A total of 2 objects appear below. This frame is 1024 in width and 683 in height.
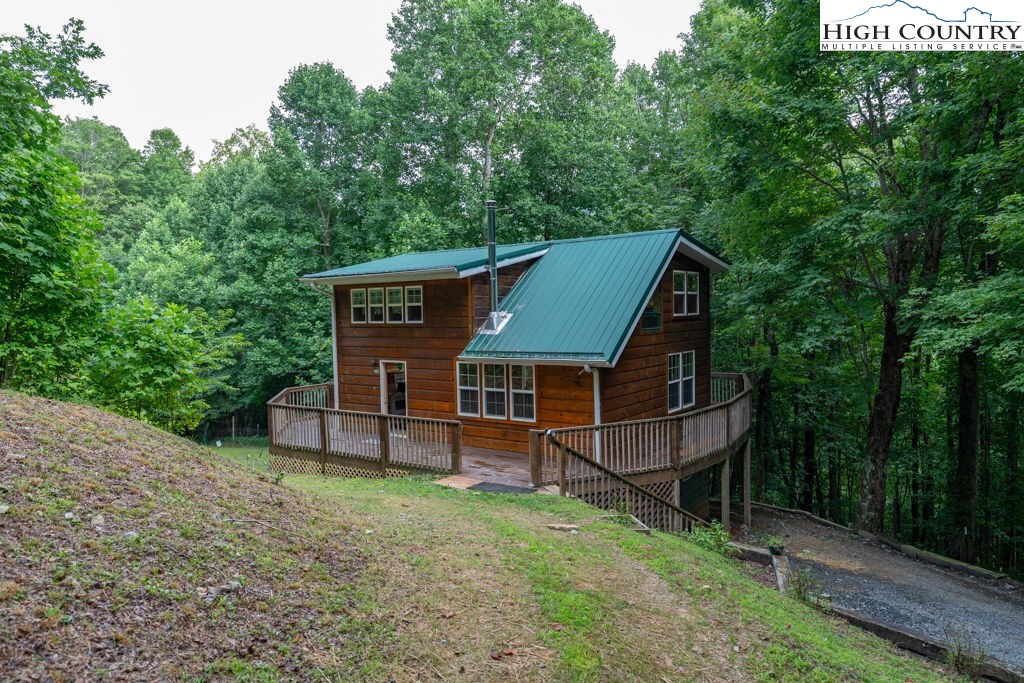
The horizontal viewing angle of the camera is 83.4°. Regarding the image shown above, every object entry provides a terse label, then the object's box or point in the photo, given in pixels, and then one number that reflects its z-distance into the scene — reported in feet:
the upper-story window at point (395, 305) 48.62
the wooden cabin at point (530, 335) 39.96
